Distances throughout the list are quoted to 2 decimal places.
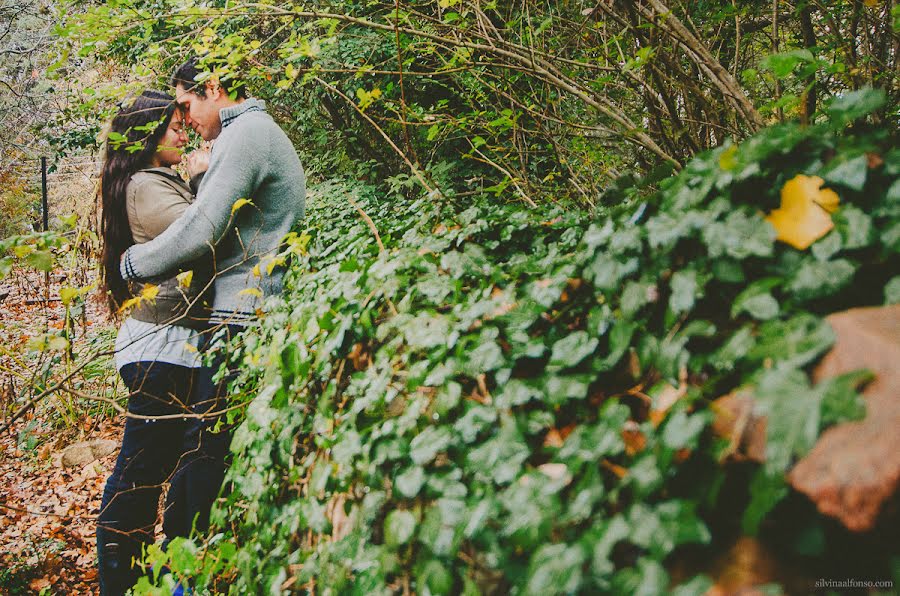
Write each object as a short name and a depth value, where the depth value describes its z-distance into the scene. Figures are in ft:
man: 7.88
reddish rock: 2.45
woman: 8.11
